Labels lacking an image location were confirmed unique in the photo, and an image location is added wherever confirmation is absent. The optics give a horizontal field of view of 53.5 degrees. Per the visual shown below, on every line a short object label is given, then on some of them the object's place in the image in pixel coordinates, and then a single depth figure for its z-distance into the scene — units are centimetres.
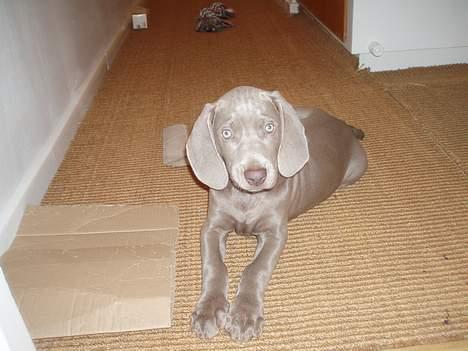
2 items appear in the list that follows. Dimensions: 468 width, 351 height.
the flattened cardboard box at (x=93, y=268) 146
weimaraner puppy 141
